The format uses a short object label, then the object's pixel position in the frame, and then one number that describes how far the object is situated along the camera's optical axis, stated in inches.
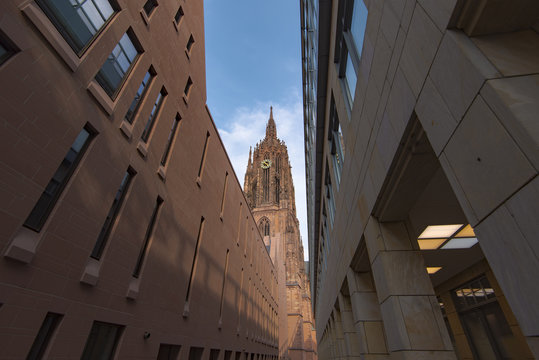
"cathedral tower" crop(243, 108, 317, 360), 2497.5
